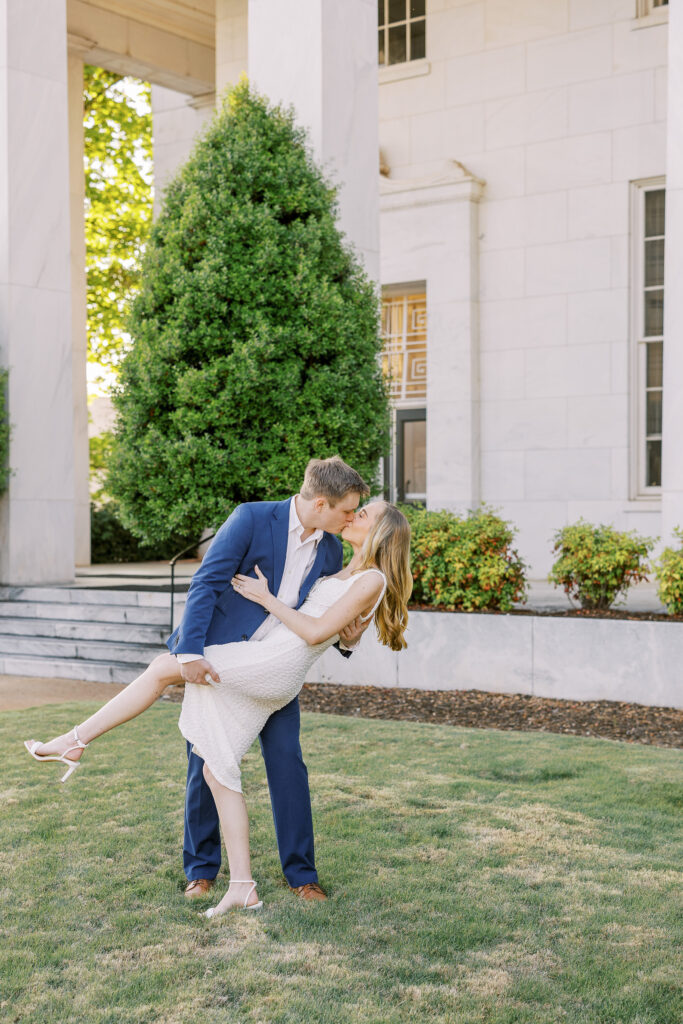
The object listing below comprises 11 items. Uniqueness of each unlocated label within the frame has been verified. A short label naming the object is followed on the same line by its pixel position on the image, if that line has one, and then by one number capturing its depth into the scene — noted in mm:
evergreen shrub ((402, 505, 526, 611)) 8836
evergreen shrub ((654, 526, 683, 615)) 8234
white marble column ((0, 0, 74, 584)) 12258
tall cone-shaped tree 9344
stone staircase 9969
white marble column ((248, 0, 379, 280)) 10695
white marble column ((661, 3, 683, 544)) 9352
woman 4109
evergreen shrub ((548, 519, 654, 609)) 8742
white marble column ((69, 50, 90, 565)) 17562
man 4070
